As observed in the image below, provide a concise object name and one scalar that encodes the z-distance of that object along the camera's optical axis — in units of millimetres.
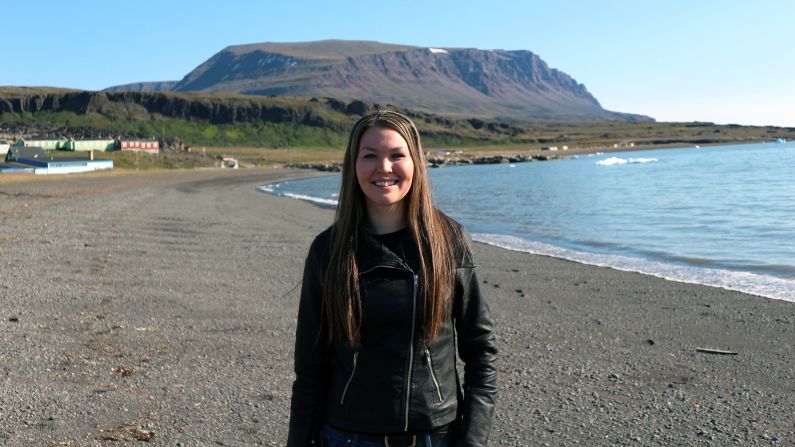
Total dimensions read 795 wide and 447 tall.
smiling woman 2883
